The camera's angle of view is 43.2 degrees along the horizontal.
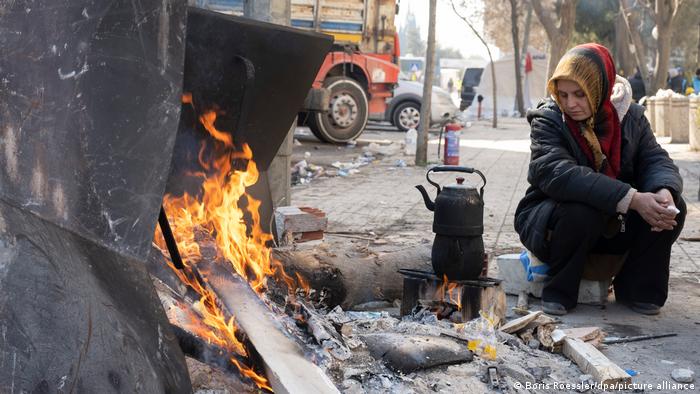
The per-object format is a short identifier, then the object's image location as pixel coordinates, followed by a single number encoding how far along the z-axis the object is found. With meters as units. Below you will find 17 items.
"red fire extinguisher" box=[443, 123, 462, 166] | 12.06
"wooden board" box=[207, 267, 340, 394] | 2.83
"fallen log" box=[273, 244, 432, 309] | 4.48
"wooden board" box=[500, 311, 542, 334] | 4.13
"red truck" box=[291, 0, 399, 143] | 15.93
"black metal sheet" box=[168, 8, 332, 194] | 3.75
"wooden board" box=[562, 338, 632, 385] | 3.58
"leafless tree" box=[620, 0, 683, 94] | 21.41
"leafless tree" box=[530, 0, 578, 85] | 25.92
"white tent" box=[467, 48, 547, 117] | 38.56
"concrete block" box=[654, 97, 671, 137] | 18.19
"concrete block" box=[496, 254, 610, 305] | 5.02
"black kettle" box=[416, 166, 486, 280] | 4.37
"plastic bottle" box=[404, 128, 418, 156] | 14.28
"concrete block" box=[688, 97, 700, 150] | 14.38
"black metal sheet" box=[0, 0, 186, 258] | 2.52
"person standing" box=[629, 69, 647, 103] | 27.53
